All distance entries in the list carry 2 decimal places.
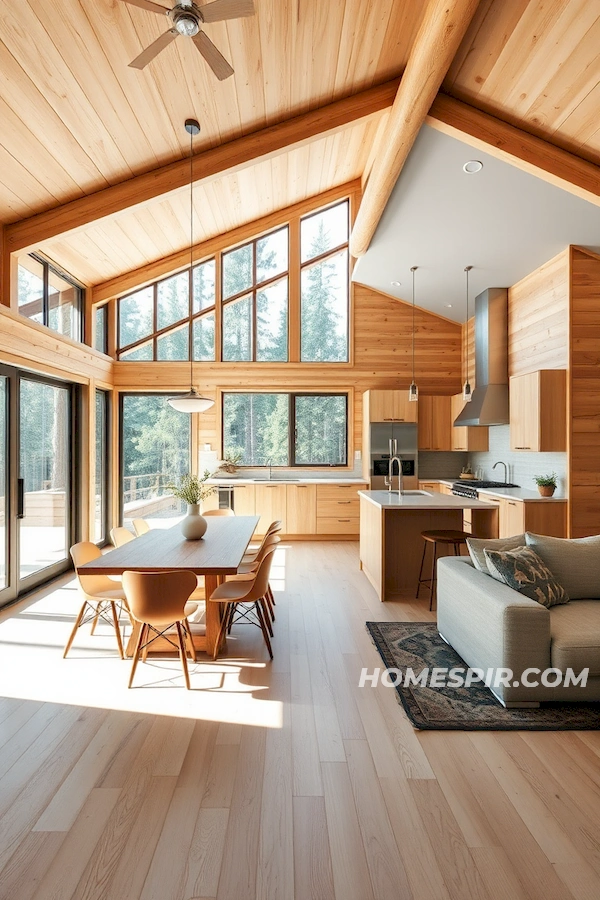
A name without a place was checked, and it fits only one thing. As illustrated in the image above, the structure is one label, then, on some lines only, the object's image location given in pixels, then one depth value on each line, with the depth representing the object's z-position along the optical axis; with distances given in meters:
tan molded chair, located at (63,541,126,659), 3.47
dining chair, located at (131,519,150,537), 4.83
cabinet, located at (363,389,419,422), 7.59
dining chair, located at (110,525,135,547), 4.24
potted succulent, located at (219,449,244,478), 7.86
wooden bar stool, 4.45
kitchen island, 4.94
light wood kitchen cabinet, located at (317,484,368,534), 7.54
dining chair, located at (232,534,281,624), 3.95
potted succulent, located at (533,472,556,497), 5.25
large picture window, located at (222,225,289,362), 8.04
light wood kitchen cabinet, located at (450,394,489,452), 7.27
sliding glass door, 4.65
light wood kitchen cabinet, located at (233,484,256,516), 7.48
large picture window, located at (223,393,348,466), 8.15
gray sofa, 2.72
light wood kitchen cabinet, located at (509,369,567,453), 5.22
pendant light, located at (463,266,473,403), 5.54
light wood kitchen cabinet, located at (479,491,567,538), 5.13
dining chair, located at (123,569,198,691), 2.89
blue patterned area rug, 2.60
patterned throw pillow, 3.07
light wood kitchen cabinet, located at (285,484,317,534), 7.51
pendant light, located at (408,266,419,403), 5.62
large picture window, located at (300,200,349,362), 8.10
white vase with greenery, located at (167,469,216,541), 4.02
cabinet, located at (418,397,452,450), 7.87
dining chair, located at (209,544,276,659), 3.44
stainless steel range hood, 6.51
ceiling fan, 2.48
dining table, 3.10
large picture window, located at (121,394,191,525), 7.89
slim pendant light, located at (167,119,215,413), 4.10
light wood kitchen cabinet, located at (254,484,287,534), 7.49
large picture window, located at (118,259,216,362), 7.88
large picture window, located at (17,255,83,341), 5.02
